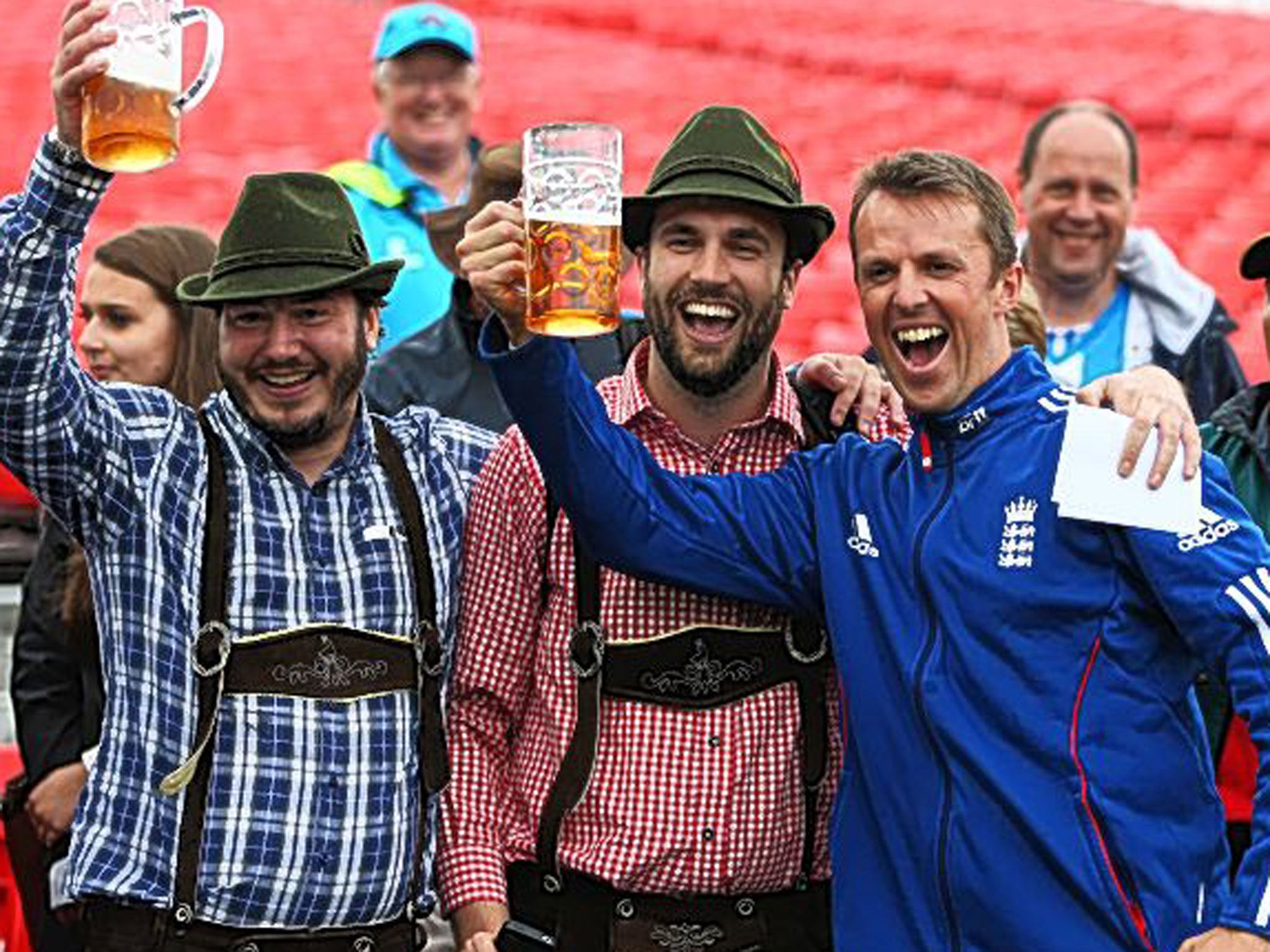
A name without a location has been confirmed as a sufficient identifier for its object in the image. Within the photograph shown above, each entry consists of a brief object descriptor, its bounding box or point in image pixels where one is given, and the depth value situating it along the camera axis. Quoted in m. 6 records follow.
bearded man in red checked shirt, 6.81
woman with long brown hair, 8.19
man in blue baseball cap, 12.00
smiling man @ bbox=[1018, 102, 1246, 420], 10.98
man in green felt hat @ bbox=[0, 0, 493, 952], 6.55
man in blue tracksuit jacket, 6.05
